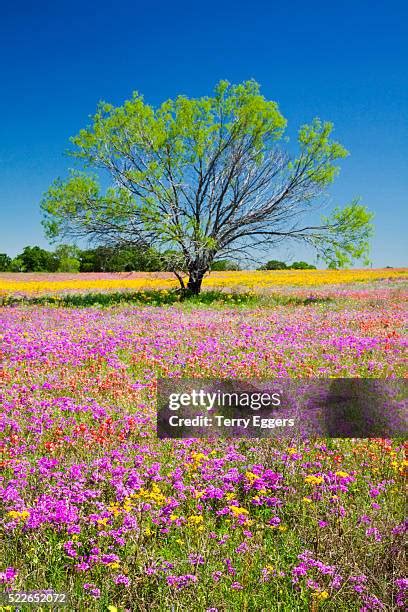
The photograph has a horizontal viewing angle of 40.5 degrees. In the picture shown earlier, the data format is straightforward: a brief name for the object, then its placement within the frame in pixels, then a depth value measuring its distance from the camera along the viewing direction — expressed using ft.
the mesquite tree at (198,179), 86.63
